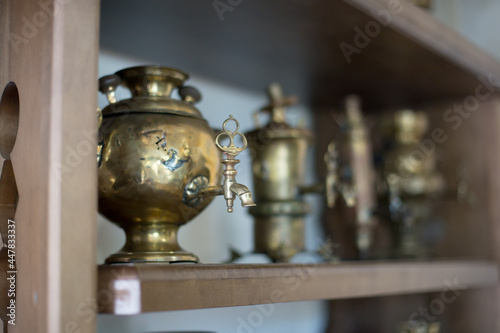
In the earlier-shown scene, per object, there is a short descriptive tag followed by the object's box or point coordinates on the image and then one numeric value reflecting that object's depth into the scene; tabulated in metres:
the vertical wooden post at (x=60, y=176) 0.53
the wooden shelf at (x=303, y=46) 0.88
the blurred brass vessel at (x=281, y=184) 1.00
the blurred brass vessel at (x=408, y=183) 1.25
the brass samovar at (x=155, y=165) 0.70
